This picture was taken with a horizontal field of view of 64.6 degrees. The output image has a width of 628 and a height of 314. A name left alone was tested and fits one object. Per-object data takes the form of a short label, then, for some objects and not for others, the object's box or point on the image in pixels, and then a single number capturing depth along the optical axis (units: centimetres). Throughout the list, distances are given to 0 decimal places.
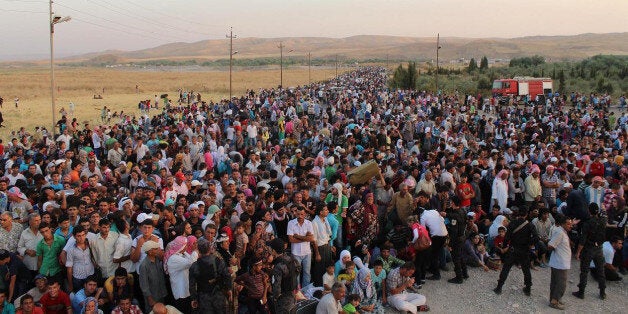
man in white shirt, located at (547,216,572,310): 705
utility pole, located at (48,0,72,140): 1816
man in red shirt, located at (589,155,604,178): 1111
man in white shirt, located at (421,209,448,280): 767
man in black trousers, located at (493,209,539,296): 724
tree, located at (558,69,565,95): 4135
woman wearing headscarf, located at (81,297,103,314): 524
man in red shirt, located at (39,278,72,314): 552
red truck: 3634
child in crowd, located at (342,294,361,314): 627
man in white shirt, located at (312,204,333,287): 709
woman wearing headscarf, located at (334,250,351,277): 689
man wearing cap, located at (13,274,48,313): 557
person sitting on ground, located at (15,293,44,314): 516
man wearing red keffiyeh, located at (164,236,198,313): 576
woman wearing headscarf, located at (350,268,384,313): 676
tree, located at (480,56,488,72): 6294
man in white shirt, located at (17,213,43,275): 607
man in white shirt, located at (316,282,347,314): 593
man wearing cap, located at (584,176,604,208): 915
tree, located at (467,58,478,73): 6216
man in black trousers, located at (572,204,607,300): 740
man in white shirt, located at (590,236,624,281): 809
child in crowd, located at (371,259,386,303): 702
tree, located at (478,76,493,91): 4712
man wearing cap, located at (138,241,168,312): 578
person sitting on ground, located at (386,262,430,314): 697
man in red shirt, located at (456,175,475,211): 909
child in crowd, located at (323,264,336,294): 655
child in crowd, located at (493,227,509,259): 859
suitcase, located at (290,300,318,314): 625
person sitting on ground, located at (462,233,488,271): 851
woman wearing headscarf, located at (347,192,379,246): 785
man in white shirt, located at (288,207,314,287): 686
